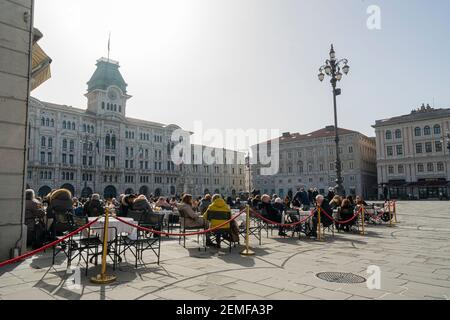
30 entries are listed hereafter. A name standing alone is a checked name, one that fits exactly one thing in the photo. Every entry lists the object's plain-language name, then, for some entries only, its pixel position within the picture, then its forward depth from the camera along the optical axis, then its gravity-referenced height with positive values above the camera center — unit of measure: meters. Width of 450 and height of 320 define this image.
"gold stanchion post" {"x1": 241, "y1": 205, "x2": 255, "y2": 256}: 7.96 -1.68
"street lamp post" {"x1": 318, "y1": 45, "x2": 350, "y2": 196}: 16.44 +6.04
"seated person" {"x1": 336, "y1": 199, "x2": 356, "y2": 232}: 12.65 -1.09
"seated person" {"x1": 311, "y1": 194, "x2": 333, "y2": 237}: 11.09 -1.06
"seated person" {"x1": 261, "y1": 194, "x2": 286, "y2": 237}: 10.87 -0.84
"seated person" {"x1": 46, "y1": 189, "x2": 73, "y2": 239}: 8.41 -0.48
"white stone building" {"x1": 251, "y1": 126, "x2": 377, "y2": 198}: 67.75 +5.47
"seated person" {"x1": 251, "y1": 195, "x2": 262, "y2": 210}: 13.66 -0.57
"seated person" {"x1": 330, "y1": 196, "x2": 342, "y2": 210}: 14.16 -0.71
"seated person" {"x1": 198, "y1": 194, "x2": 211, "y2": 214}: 11.79 -0.57
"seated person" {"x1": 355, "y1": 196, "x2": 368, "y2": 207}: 15.57 -0.78
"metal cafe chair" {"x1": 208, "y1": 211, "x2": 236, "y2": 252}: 8.48 -0.91
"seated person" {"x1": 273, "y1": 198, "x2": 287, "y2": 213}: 11.43 -0.70
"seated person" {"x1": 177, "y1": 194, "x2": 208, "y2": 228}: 8.99 -0.85
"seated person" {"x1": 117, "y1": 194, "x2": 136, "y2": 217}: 11.10 -0.55
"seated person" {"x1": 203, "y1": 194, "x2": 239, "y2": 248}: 8.48 -0.65
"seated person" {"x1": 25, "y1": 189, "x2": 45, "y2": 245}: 8.41 -0.69
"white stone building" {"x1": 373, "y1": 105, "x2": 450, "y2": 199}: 55.56 +6.11
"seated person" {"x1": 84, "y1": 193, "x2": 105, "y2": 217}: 11.23 -0.67
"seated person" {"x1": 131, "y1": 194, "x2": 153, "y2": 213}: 9.18 -0.49
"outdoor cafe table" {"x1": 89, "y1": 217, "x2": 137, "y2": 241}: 7.07 -0.90
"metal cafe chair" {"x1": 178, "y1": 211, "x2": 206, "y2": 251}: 8.99 -1.09
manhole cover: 5.55 -1.68
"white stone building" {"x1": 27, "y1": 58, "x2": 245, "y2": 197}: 54.19 +8.03
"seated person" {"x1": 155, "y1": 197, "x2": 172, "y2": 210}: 15.41 -0.83
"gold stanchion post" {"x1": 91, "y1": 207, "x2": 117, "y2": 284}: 5.34 -1.55
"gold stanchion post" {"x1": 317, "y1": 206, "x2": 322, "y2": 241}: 10.49 -1.24
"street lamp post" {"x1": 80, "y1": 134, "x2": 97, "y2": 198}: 58.71 +7.46
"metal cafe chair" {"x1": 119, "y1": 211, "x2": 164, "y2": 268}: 8.30 -0.87
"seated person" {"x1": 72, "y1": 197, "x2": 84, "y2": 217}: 12.62 -0.91
